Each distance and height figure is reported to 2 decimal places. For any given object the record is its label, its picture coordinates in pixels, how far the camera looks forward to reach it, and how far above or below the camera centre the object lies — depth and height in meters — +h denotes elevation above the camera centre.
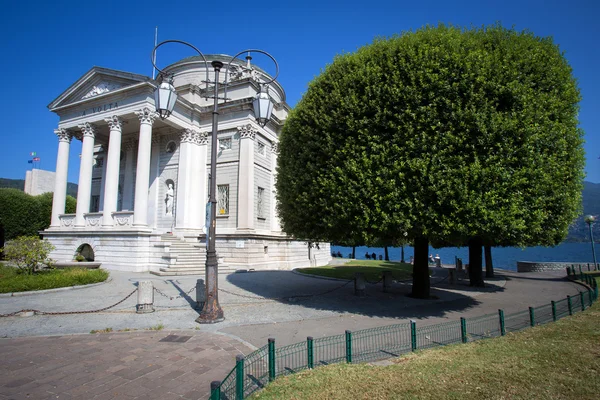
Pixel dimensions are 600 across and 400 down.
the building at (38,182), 48.06 +8.29
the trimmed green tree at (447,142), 9.76 +3.10
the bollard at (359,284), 14.69 -2.13
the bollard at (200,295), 11.75 -2.08
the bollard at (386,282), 16.06 -2.20
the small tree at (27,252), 15.65 -0.73
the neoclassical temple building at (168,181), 22.88 +4.61
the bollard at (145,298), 11.13 -2.08
